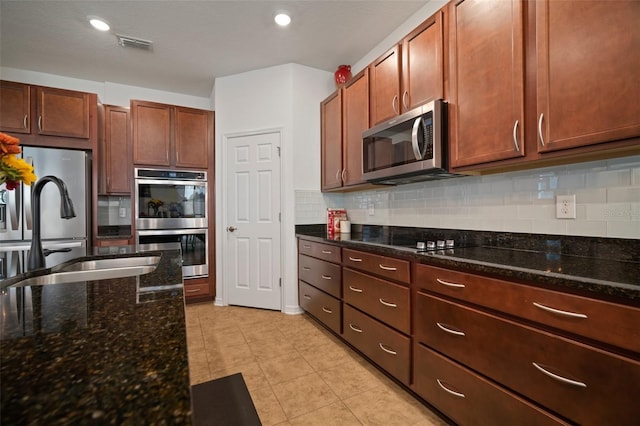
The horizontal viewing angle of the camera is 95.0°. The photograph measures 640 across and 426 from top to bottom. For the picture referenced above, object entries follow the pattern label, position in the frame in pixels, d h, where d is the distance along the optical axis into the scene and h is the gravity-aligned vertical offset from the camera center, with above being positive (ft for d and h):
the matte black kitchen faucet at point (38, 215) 3.93 -0.01
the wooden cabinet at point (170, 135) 11.17 +3.10
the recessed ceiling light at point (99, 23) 8.28 +5.51
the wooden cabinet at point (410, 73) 6.16 +3.29
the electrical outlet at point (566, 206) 4.96 +0.07
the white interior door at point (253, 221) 10.92 -0.31
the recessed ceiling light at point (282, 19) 8.15 +5.50
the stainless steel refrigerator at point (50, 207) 9.03 +0.24
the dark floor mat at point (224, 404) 2.74 -1.95
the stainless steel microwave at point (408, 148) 5.97 +1.48
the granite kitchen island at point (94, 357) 1.08 -0.72
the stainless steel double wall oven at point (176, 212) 11.02 +0.06
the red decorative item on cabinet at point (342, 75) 10.46 +4.90
